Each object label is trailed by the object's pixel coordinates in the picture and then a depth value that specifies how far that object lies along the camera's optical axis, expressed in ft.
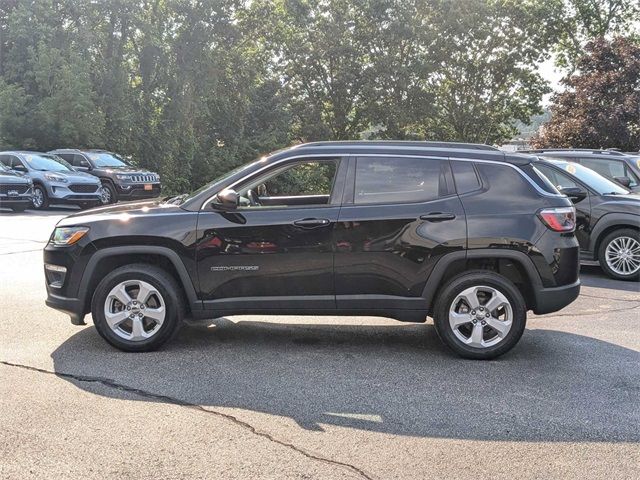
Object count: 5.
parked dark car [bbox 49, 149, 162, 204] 64.44
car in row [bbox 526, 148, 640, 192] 34.88
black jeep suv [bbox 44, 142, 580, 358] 16.88
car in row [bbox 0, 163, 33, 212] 55.52
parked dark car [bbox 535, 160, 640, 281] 29.35
